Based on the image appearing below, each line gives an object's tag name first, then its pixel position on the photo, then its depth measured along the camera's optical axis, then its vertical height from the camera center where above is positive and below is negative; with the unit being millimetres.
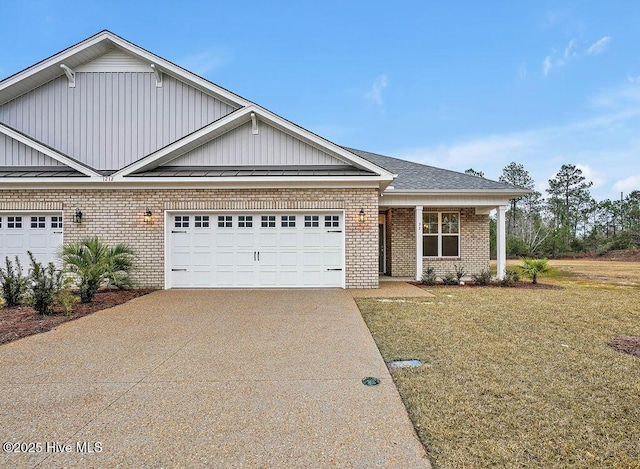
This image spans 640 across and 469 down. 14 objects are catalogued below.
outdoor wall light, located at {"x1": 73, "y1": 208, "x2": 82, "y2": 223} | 9445 +444
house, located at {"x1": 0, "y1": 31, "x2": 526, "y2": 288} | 9398 +844
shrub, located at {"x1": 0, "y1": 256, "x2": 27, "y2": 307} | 7263 -1205
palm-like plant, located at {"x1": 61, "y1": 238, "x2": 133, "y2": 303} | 7777 -757
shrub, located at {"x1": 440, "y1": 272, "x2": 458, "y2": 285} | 11055 -1546
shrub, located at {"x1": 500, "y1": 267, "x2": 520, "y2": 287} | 10758 -1524
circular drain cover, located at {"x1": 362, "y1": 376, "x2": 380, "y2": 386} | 3399 -1515
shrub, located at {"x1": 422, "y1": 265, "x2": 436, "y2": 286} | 10961 -1486
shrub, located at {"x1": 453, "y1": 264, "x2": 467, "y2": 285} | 11047 -1348
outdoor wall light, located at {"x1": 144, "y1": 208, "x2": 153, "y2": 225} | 9523 +449
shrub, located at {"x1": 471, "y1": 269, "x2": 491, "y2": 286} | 10961 -1498
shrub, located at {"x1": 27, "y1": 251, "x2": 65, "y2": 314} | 6454 -1138
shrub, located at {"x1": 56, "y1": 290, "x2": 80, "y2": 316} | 6612 -1327
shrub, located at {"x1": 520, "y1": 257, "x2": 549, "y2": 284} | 11180 -1161
